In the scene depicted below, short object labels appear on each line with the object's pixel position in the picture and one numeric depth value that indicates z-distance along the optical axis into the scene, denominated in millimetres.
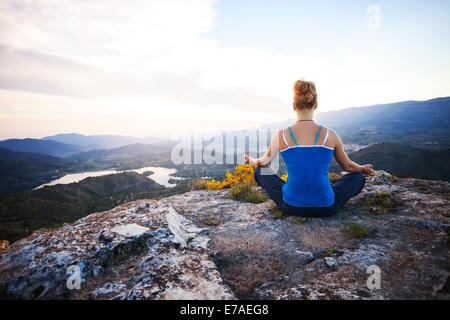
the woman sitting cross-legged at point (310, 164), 3504
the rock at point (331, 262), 2812
